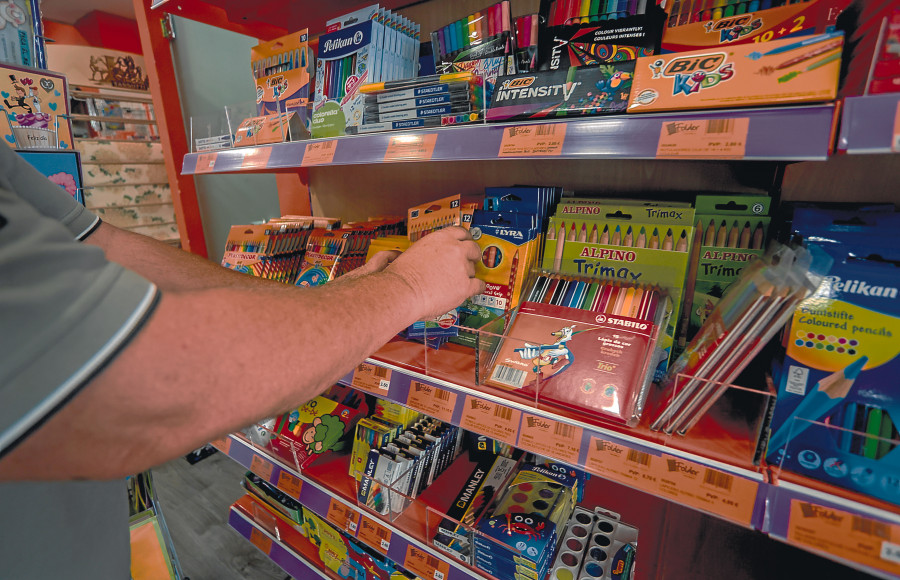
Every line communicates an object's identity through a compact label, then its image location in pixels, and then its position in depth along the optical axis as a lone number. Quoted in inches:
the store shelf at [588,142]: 21.6
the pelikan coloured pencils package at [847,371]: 22.8
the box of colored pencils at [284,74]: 51.5
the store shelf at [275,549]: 61.6
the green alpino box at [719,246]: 32.6
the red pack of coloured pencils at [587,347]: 30.2
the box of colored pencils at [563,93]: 27.1
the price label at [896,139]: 19.0
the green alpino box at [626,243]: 33.7
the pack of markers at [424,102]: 34.9
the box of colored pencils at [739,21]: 28.3
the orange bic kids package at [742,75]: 21.2
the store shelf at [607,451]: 25.1
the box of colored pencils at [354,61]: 44.9
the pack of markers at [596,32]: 31.2
